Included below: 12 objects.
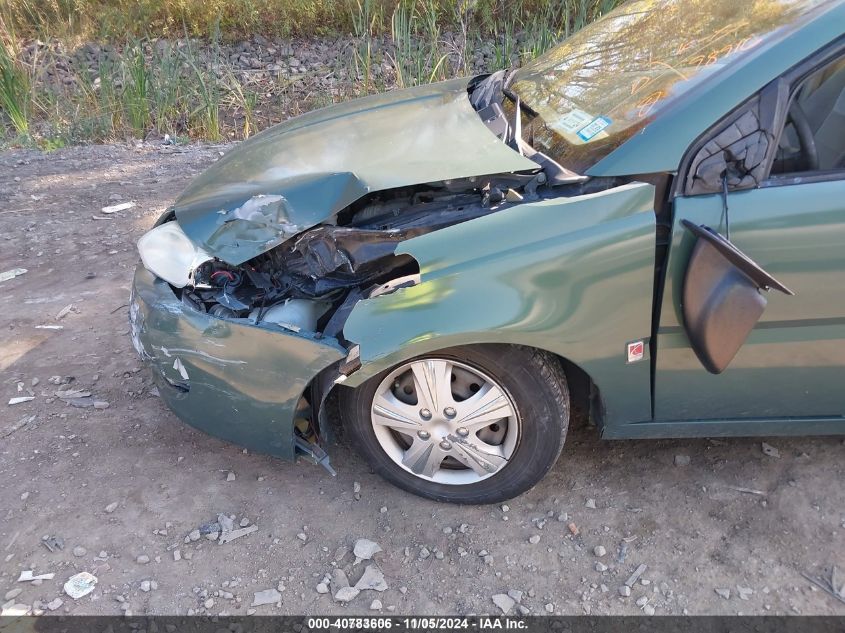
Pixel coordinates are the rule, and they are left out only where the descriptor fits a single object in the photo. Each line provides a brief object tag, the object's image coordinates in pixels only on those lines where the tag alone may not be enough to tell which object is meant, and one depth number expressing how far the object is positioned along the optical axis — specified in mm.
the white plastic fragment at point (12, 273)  4629
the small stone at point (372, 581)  2385
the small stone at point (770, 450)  2807
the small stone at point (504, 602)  2295
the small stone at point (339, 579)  2401
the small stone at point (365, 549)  2498
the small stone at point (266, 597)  2361
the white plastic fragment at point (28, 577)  2465
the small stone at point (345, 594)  2355
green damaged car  2115
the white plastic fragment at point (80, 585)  2412
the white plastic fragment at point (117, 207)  5578
